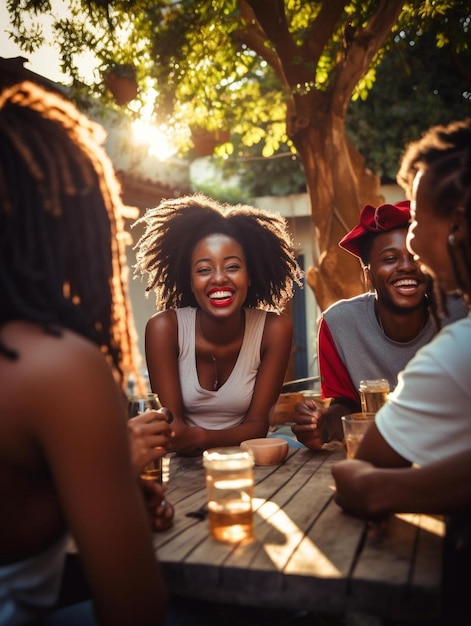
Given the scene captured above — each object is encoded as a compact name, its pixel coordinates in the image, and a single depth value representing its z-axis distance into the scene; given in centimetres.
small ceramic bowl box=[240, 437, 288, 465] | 244
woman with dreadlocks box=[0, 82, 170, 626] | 113
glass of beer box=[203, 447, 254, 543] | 164
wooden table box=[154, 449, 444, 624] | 133
